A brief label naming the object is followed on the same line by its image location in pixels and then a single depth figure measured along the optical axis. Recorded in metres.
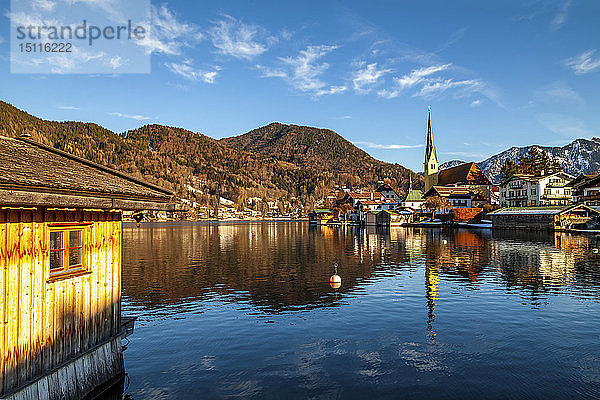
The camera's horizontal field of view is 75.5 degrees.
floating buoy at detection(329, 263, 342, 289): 35.36
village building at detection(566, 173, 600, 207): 115.19
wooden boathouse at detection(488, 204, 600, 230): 105.69
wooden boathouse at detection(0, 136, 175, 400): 9.82
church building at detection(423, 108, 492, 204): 188.44
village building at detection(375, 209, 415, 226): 163.62
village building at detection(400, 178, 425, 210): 190.25
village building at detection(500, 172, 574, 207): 133.38
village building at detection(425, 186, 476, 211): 170.75
